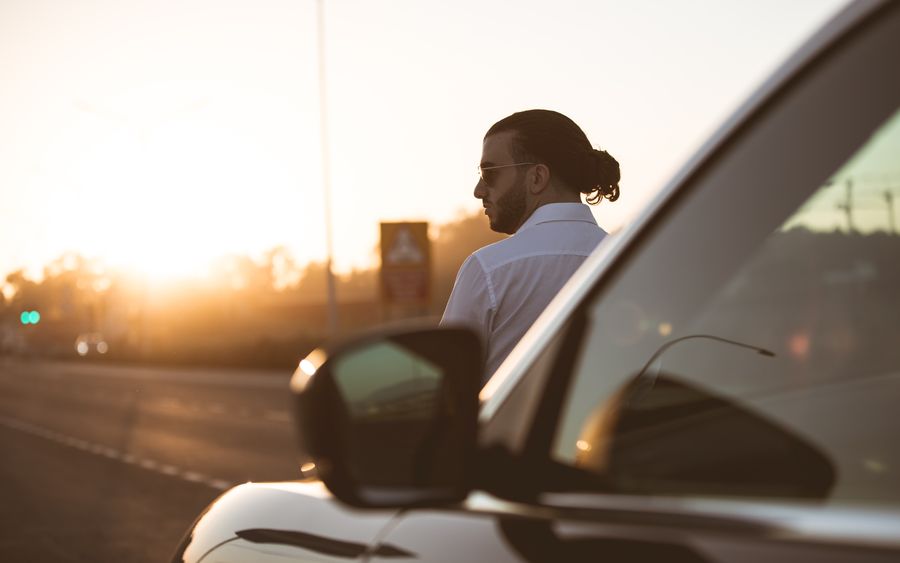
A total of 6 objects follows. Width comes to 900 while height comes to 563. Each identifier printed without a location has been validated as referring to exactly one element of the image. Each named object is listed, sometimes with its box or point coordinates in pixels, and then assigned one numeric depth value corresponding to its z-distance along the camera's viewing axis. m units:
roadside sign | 25.25
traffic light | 60.98
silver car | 1.37
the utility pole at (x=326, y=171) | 35.69
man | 3.13
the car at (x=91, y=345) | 94.66
